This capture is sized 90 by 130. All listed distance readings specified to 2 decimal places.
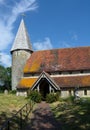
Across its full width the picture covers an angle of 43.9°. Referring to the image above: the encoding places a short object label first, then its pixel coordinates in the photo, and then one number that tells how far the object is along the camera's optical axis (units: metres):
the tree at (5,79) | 35.32
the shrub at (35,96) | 16.27
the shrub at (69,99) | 15.44
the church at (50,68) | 17.60
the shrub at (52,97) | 16.13
